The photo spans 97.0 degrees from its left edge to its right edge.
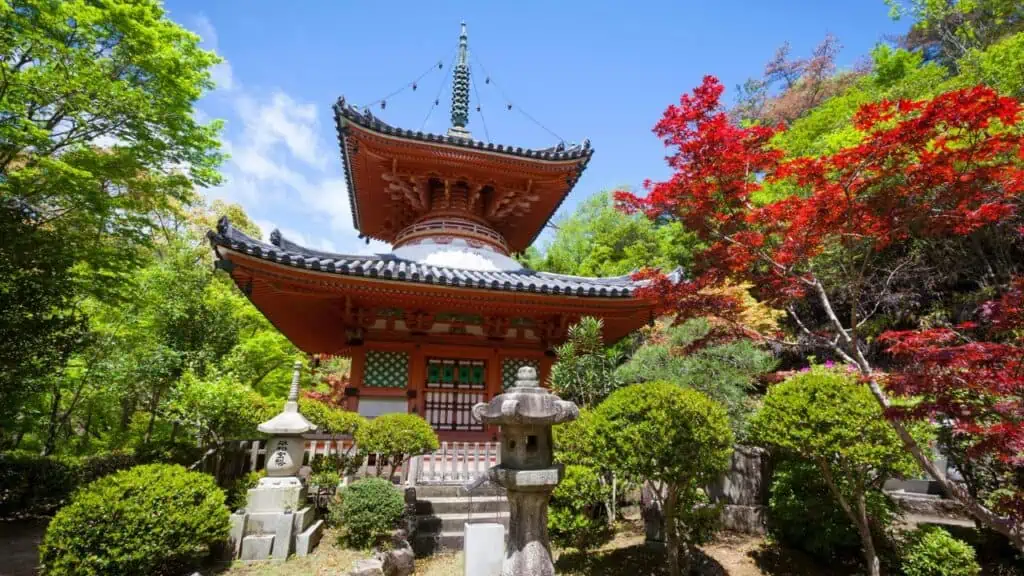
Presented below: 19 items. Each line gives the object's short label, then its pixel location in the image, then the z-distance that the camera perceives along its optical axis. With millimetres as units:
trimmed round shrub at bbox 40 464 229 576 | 4449
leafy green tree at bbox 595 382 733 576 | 5477
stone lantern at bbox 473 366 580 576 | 3945
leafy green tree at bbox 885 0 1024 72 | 18109
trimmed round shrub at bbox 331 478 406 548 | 6203
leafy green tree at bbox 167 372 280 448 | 9008
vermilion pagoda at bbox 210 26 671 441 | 7918
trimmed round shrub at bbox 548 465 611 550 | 7004
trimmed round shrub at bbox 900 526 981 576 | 5762
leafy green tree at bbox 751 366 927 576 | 5781
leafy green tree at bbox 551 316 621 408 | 9016
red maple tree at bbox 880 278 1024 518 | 3980
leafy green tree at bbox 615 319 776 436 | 10289
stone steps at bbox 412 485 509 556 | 6961
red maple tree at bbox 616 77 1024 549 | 4195
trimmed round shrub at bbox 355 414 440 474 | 7180
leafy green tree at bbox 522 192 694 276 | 25219
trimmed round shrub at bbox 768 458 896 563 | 6652
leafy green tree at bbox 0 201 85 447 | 6156
